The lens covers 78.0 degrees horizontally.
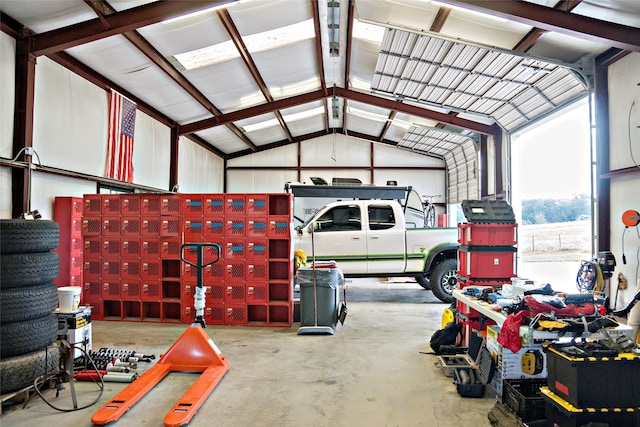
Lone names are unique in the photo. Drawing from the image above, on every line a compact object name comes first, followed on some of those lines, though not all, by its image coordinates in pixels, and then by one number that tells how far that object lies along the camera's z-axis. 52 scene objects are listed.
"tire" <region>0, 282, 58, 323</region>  3.14
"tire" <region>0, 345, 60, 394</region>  3.04
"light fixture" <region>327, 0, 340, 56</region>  7.17
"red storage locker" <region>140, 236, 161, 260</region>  6.38
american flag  8.33
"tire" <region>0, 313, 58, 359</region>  3.11
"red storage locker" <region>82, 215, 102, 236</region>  6.52
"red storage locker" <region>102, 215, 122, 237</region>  6.47
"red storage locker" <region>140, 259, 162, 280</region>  6.37
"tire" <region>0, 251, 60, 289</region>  3.20
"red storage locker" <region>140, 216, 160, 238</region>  6.39
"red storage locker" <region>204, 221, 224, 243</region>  6.25
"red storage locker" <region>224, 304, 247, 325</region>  6.20
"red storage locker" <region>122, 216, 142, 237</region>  6.43
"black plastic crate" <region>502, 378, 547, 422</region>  2.85
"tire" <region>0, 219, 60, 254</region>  3.23
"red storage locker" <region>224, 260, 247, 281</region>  6.20
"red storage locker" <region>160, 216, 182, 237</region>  6.33
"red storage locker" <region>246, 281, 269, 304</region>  6.18
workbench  2.80
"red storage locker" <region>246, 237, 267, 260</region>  6.18
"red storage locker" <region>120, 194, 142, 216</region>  6.45
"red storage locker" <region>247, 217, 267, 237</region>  6.20
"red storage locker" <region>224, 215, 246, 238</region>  6.24
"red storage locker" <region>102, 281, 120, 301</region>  6.47
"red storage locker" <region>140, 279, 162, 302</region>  6.40
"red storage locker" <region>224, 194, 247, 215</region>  6.25
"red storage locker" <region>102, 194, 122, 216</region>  6.48
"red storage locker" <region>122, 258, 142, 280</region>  6.43
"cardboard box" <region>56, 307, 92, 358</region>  4.04
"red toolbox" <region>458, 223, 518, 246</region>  4.82
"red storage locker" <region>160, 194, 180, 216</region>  6.35
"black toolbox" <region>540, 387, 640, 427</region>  2.27
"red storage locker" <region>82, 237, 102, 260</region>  6.50
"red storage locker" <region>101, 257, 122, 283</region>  6.46
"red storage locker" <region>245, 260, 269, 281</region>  6.18
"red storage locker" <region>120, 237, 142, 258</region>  6.42
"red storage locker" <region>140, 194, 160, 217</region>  6.41
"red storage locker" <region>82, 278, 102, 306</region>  6.50
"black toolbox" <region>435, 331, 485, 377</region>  3.81
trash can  5.75
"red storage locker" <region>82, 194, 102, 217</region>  6.52
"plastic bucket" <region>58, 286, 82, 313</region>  4.13
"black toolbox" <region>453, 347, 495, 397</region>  3.47
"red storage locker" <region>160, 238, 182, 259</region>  6.32
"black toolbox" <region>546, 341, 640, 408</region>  2.31
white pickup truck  7.84
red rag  2.88
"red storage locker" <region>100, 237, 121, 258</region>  6.46
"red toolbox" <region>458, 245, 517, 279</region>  4.83
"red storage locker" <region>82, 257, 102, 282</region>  6.51
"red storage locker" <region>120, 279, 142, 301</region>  6.43
